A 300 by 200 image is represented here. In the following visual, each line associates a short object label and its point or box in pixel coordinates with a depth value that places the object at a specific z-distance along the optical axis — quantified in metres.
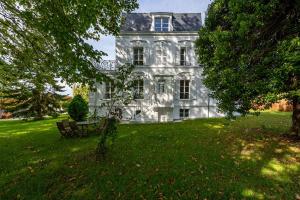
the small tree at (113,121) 5.38
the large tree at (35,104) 17.60
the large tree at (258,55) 4.62
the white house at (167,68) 15.06
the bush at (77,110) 13.26
